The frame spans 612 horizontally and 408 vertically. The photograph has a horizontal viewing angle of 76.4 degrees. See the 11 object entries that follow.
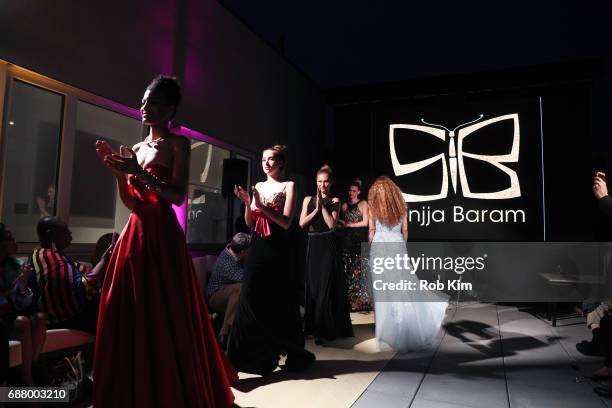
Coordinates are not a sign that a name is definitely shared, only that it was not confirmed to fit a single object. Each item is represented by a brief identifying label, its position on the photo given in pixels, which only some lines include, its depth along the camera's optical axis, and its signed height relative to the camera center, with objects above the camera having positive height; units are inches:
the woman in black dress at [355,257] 230.2 -10.0
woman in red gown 61.5 -9.3
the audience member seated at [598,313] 105.3 -22.8
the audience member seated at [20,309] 77.9 -15.9
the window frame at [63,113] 116.4 +41.5
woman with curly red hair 151.4 -22.5
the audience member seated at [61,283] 93.1 -11.6
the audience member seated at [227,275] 144.6 -13.7
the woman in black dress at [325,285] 166.6 -19.2
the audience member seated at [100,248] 125.4 -3.7
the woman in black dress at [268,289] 114.7 -14.6
